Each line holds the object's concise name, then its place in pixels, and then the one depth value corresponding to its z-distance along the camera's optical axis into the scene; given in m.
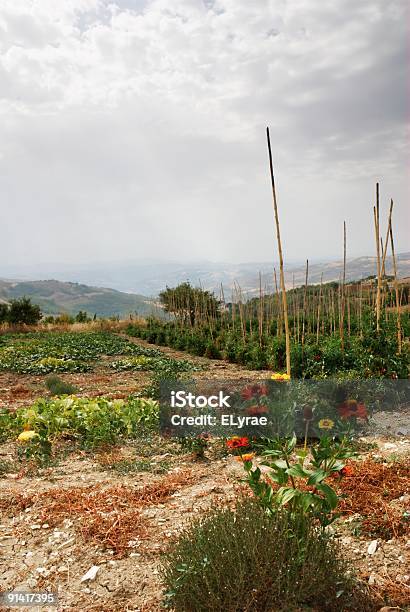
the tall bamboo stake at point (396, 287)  6.54
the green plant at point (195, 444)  3.93
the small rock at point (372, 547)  2.29
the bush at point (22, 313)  24.02
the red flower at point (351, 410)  4.17
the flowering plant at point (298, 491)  1.93
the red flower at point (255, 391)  4.02
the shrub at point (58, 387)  7.43
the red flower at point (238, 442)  3.15
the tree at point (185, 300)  18.62
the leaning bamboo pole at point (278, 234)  4.96
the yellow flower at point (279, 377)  3.67
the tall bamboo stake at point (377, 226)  6.96
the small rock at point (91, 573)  2.27
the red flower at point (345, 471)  2.31
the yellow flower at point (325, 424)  3.99
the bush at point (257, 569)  1.77
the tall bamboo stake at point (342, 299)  6.70
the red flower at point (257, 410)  3.93
